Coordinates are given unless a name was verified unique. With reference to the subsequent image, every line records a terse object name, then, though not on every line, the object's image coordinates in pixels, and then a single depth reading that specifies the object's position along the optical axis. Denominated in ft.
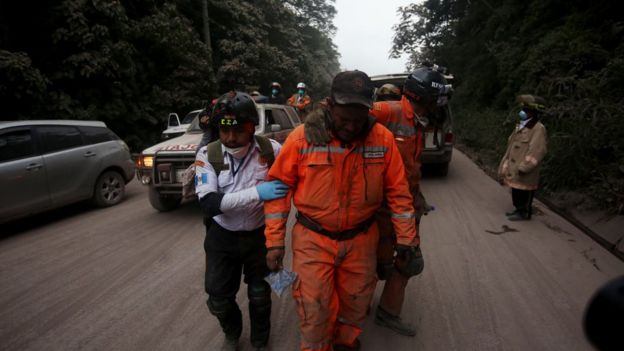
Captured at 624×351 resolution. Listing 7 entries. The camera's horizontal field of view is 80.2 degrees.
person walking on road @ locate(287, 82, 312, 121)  31.71
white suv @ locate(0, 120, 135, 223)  17.42
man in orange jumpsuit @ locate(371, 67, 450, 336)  9.11
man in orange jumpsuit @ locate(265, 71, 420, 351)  7.20
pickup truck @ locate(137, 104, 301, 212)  18.54
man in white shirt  7.88
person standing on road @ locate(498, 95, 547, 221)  16.90
